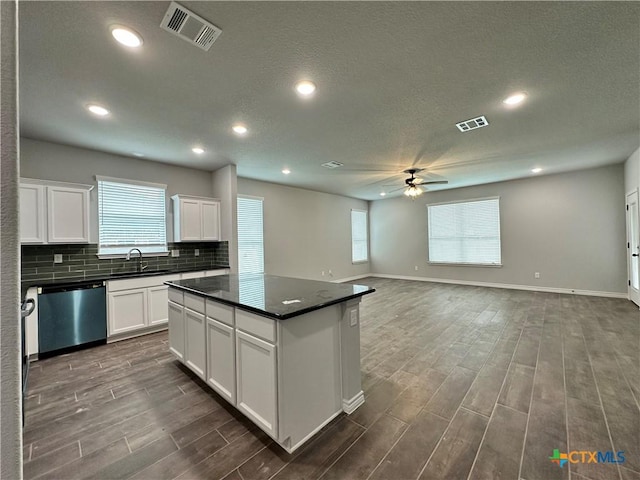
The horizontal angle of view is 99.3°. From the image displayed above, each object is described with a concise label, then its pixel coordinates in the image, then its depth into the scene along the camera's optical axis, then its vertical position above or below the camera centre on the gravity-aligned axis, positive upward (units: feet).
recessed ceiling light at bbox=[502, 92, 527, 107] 9.02 +4.75
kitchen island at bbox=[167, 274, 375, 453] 5.76 -2.64
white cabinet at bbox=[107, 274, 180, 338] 12.22 -2.79
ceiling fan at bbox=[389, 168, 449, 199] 17.84 +3.69
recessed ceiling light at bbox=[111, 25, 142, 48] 6.01 +4.80
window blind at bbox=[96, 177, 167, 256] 13.62 +1.56
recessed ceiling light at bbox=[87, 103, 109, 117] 9.25 +4.79
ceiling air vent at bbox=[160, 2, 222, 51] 5.61 +4.79
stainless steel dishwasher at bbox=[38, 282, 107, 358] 10.68 -2.88
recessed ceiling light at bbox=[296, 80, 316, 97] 8.18 +4.79
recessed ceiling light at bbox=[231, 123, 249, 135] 10.98 +4.79
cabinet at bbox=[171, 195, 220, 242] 15.31 +1.53
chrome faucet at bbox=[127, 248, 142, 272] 14.46 -0.64
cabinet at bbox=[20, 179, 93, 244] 10.77 +1.49
